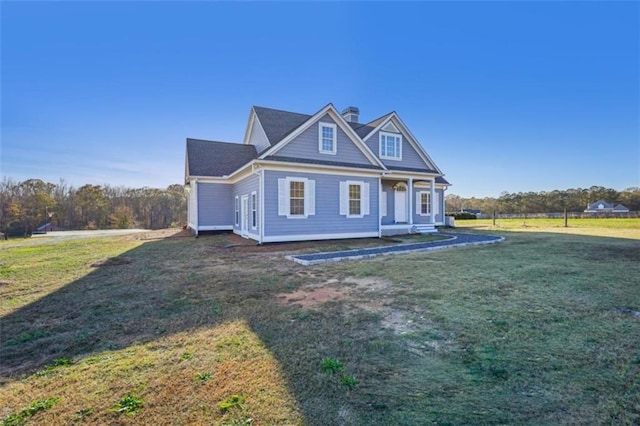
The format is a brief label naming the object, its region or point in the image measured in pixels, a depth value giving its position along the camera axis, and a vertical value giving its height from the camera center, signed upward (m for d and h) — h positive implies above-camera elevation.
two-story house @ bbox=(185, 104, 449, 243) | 11.96 +1.63
